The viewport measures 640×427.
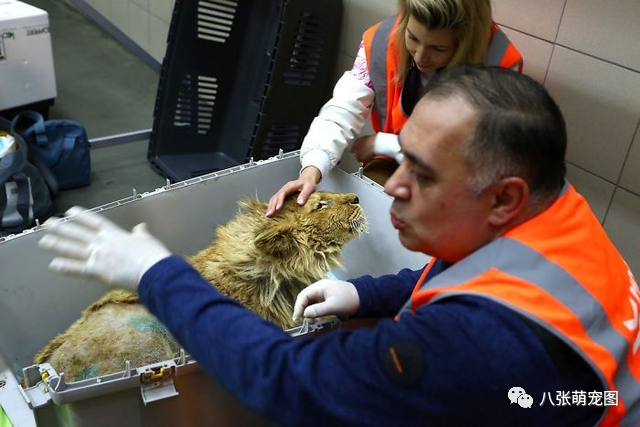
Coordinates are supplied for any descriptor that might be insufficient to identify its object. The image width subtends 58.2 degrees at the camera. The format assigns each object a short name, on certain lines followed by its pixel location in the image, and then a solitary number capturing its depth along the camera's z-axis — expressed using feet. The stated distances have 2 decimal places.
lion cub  4.03
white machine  8.91
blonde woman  4.84
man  2.32
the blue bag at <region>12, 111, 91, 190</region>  8.46
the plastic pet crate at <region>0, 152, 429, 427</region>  3.33
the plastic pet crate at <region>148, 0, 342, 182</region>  8.25
